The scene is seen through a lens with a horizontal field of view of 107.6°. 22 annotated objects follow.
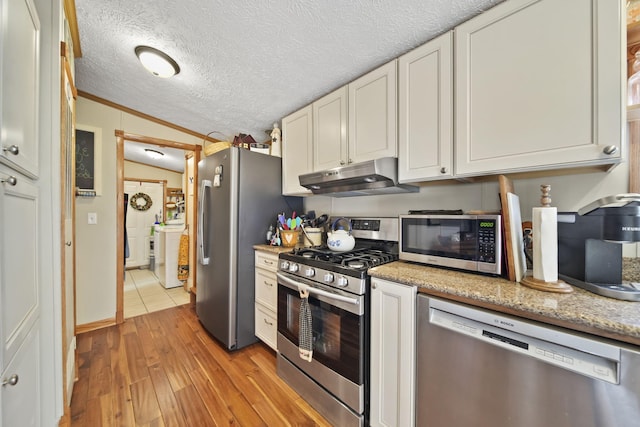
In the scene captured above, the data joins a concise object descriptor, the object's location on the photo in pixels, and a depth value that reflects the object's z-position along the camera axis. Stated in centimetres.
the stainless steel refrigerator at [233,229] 201
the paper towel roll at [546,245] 96
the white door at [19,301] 70
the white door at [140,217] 493
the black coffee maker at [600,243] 83
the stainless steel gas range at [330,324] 124
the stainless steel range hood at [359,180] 145
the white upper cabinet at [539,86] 89
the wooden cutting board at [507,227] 105
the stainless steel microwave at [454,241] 111
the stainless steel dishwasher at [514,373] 67
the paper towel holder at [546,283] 91
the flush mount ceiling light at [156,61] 173
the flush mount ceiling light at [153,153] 405
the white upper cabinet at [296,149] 208
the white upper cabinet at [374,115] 150
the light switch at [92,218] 247
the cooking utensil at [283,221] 215
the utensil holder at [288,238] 206
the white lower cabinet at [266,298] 190
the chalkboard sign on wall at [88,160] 238
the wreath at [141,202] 504
